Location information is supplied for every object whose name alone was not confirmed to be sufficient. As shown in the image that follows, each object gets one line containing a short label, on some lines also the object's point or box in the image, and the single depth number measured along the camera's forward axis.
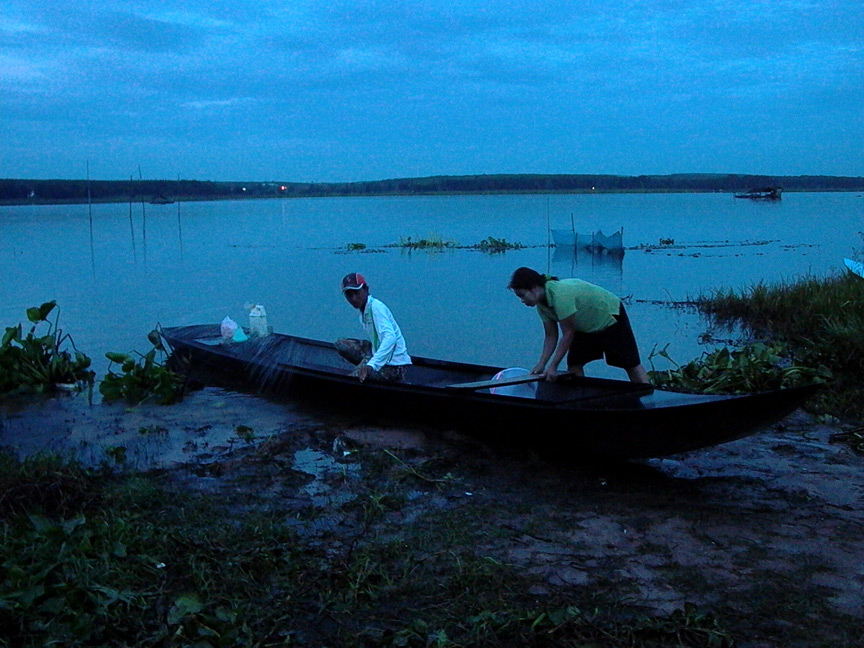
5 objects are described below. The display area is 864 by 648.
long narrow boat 5.36
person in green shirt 6.31
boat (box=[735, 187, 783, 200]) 82.38
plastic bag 9.85
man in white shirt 7.03
